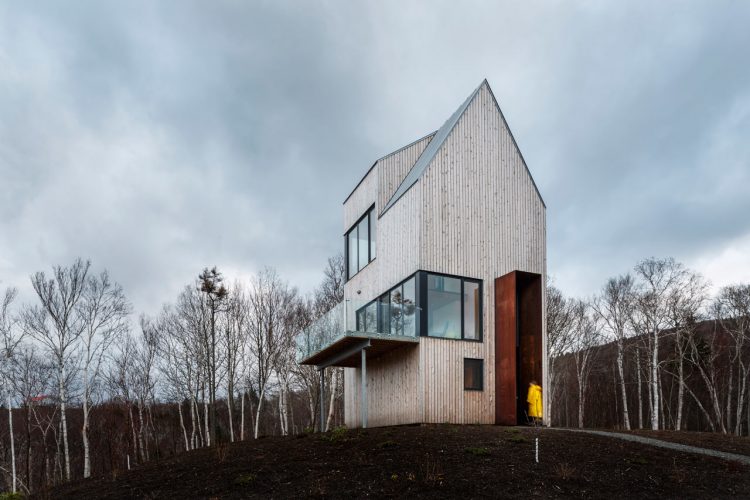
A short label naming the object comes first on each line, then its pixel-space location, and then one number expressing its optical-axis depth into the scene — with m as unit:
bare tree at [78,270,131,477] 28.58
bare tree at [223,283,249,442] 32.69
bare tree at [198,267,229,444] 29.31
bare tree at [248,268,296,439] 31.28
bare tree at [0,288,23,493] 28.08
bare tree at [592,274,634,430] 33.47
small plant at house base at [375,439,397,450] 11.58
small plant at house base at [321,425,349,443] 13.26
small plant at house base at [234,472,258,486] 9.92
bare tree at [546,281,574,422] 33.58
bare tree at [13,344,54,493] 30.50
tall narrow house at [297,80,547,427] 16.42
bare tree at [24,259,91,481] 27.25
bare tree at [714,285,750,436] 32.72
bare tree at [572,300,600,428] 36.16
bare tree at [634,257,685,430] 31.17
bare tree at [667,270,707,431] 30.74
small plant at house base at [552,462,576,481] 9.18
